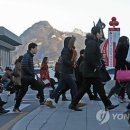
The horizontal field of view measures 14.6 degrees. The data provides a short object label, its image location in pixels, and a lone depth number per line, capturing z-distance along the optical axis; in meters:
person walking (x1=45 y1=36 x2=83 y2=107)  11.52
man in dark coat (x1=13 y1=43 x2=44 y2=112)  11.66
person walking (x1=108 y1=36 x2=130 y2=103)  11.97
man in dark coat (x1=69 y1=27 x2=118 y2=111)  10.03
